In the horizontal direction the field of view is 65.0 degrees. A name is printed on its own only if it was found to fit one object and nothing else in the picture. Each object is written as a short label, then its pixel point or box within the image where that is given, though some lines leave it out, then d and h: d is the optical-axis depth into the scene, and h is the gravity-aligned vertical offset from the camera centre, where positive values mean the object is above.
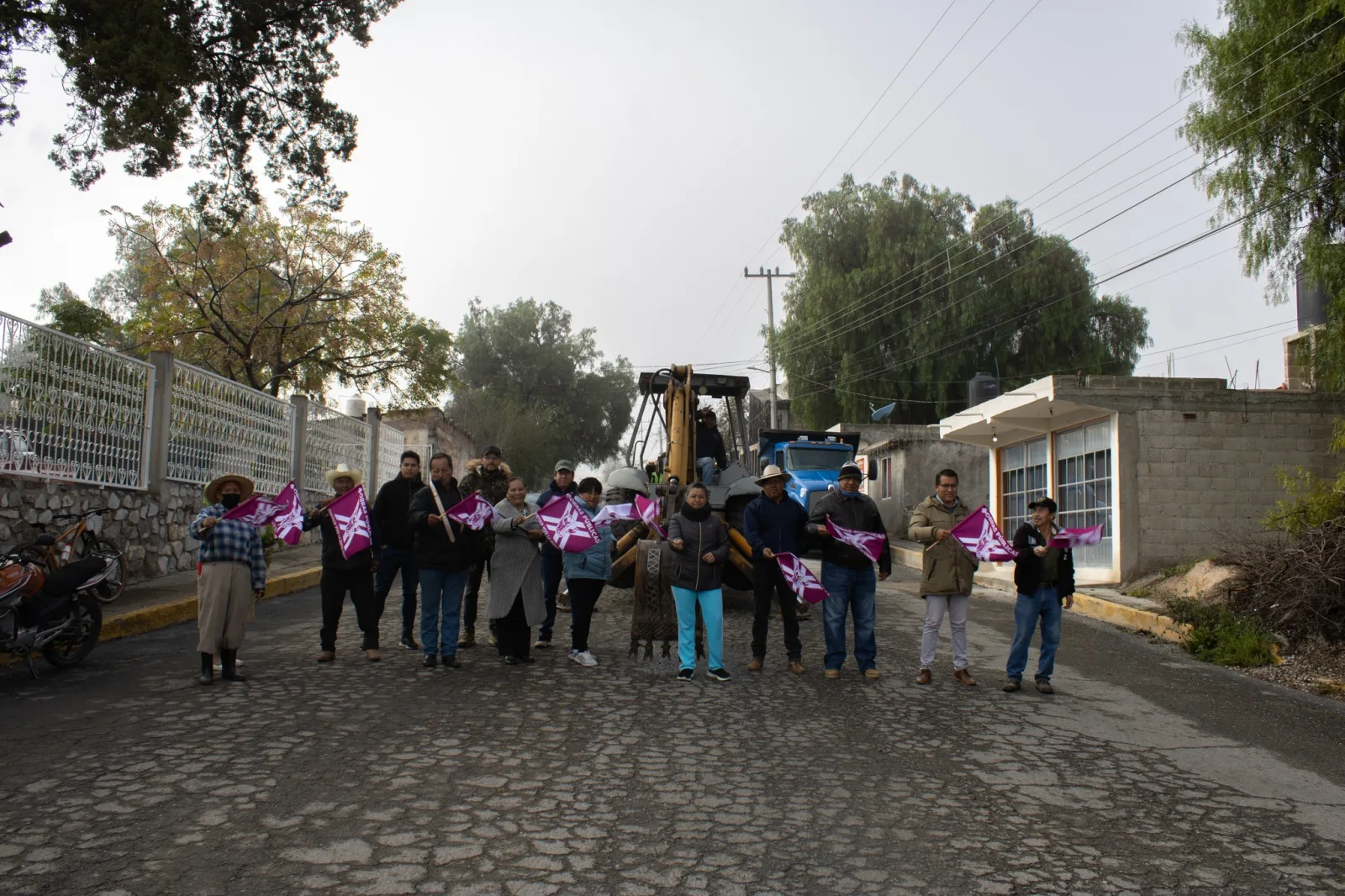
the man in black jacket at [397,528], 9.41 -0.10
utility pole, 43.16 +8.81
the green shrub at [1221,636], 10.52 -1.12
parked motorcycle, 7.78 -0.73
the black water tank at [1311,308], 20.73 +4.71
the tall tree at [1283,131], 14.94 +5.96
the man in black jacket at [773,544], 9.08 -0.19
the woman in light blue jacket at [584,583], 9.12 -0.57
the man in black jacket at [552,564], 9.88 -0.43
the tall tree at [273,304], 25.78 +5.45
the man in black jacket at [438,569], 8.78 -0.44
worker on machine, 13.68 +1.06
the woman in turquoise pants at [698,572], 8.66 -0.42
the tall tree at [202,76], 12.48 +5.75
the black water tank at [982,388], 29.34 +3.82
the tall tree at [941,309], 40.50 +8.32
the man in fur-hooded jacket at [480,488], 10.09 +0.30
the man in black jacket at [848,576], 8.93 -0.45
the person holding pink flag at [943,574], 8.80 -0.41
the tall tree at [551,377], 60.44 +8.29
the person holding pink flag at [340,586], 8.90 -0.59
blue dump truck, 25.75 +1.75
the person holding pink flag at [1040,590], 8.66 -0.53
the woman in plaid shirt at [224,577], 7.89 -0.48
